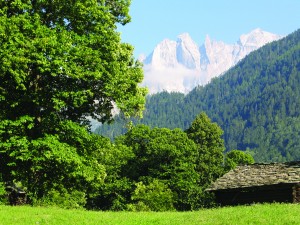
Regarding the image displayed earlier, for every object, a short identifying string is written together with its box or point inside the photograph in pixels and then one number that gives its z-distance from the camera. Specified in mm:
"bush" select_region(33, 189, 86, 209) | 62938
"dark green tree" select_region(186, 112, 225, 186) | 96875
